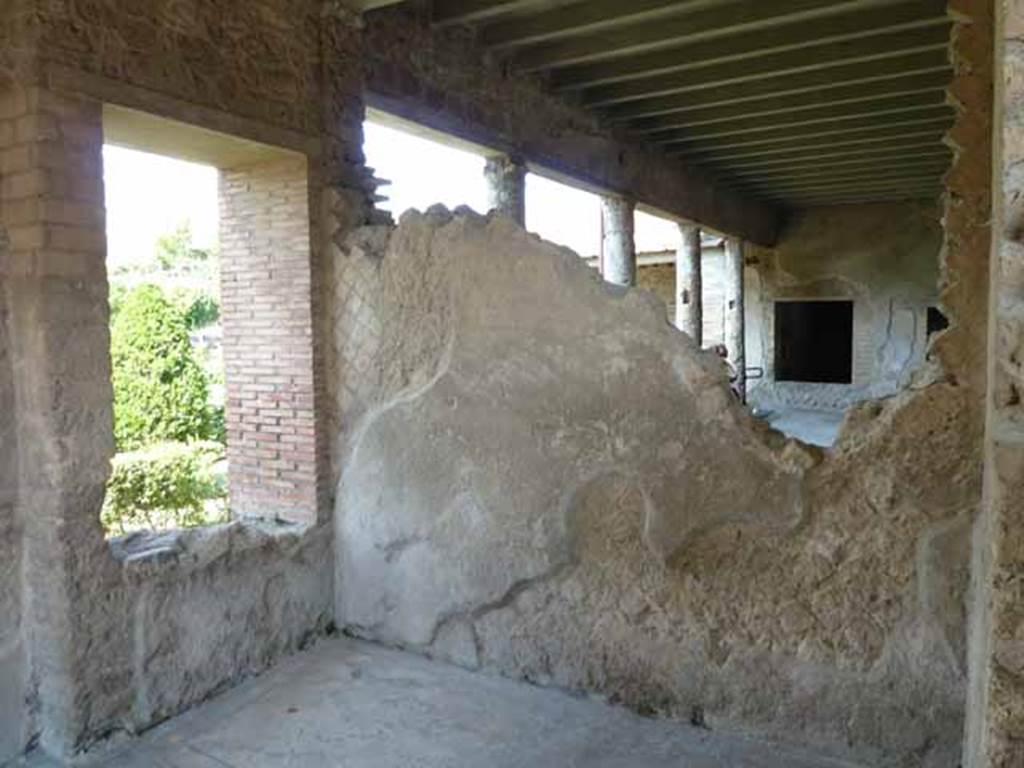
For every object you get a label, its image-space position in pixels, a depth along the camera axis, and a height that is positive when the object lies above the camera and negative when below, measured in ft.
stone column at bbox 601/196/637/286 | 24.57 +3.32
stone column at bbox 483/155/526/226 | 18.44 +3.86
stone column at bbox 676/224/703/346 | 32.30 +2.72
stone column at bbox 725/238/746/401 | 38.01 +1.88
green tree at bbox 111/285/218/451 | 30.22 -0.93
